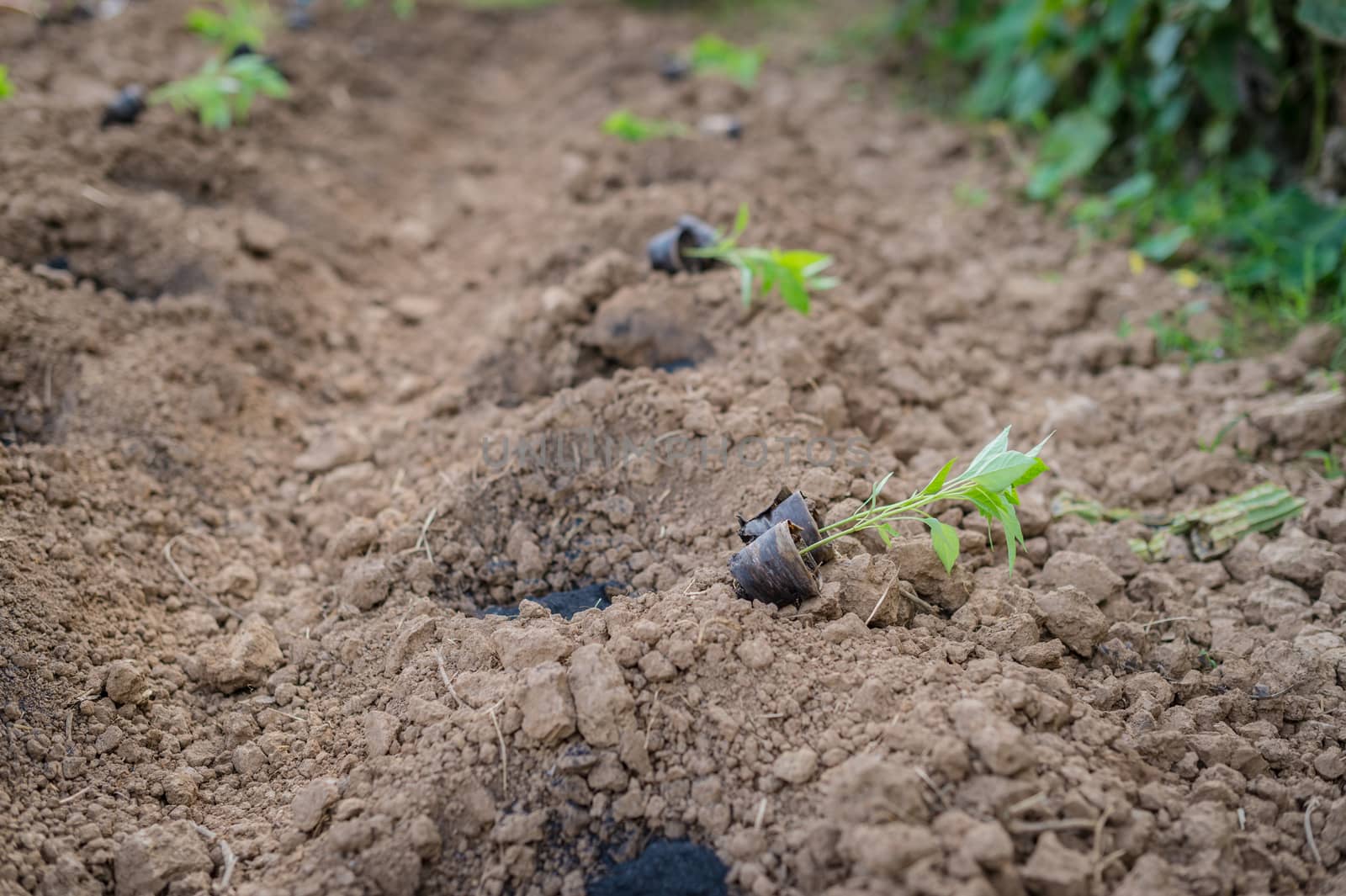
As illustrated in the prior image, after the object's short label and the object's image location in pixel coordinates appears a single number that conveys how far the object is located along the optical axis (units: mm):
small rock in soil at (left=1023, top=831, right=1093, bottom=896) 1477
